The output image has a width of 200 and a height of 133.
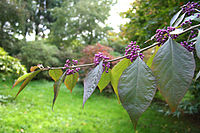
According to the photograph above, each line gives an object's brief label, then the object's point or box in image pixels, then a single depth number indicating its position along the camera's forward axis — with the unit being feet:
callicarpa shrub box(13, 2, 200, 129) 0.72
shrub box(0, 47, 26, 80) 11.89
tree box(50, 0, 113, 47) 47.98
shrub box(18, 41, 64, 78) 33.06
